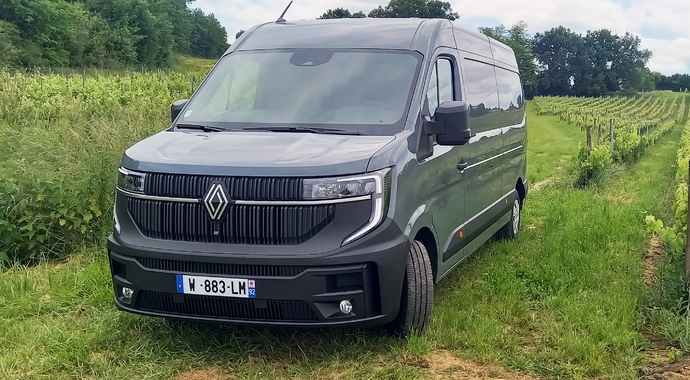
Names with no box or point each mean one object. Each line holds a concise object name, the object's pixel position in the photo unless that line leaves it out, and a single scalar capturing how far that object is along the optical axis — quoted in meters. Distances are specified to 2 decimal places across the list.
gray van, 3.77
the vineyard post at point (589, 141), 14.94
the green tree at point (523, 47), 111.06
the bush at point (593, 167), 14.05
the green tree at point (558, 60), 120.19
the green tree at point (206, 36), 113.62
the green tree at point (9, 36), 49.73
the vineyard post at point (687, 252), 4.88
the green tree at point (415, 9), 81.19
